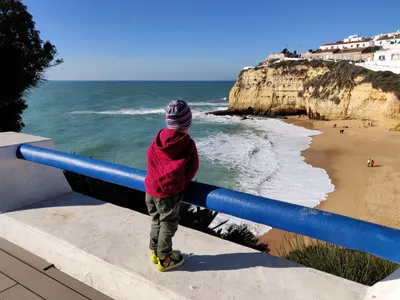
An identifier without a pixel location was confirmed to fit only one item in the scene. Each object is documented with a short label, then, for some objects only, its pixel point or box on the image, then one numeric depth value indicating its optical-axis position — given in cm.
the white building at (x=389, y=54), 4244
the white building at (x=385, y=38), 7304
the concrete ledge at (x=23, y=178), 270
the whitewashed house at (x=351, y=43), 8112
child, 175
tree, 797
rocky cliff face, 3123
